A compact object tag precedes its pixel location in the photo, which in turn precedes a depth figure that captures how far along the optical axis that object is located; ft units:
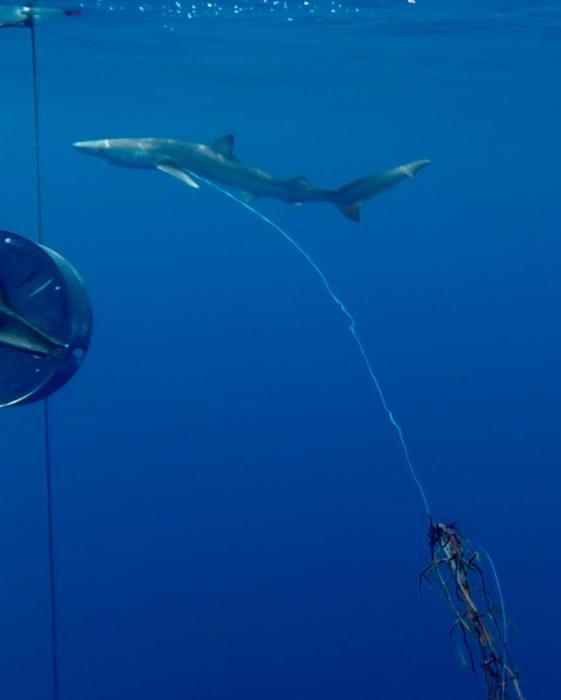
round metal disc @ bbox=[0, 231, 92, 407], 16.25
